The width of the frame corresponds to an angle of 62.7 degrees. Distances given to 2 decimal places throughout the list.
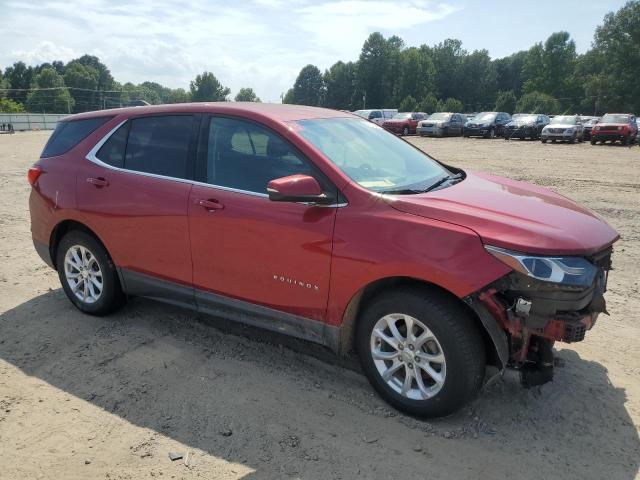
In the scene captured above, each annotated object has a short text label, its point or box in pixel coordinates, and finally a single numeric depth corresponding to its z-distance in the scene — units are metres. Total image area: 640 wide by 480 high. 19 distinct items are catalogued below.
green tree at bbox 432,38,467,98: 105.19
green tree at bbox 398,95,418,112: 83.88
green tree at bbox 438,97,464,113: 74.88
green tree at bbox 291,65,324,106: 122.38
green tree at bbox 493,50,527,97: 110.19
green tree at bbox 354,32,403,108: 106.44
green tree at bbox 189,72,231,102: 98.68
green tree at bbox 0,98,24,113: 54.53
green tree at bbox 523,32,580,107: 89.25
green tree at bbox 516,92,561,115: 71.84
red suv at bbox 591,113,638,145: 25.73
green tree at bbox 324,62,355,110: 114.19
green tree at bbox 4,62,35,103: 100.81
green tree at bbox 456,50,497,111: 104.75
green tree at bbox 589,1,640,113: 66.31
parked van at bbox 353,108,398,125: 35.75
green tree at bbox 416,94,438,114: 76.62
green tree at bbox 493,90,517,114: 80.00
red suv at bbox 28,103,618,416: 2.82
